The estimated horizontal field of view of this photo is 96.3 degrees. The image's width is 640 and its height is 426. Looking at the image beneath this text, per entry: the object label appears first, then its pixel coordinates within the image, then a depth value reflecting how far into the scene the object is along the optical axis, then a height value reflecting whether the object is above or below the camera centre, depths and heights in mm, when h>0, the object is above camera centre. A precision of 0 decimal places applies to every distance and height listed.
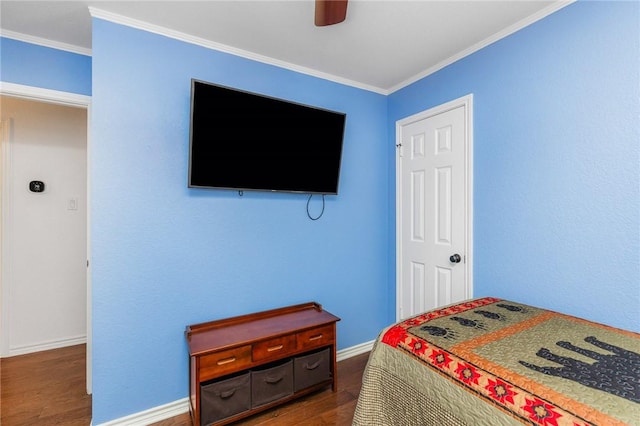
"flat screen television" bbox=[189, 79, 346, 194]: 1866 +509
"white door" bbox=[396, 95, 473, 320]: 2184 +47
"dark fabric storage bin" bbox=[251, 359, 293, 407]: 1852 -1127
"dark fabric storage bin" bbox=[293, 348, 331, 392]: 2006 -1120
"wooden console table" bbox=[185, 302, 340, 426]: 1713 -972
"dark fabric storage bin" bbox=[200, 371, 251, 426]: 1699 -1129
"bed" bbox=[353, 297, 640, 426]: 854 -552
